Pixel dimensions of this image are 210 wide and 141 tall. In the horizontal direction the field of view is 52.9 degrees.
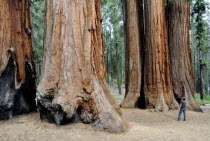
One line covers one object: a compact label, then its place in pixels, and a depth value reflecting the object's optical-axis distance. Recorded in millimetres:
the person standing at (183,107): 8980
